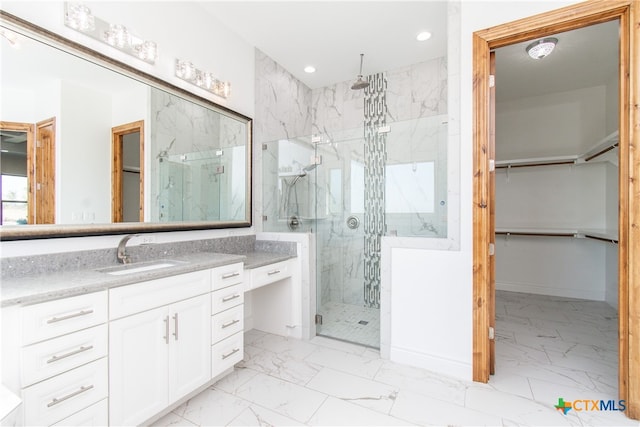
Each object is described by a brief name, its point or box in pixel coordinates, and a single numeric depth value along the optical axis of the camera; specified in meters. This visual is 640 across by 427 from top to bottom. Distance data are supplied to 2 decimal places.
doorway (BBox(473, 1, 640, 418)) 1.65
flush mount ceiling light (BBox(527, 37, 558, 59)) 2.59
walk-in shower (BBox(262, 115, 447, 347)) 2.74
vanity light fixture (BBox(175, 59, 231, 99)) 2.31
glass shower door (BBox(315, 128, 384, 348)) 3.01
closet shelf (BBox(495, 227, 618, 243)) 3.31
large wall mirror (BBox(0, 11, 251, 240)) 1.49
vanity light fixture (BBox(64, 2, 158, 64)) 1.68
